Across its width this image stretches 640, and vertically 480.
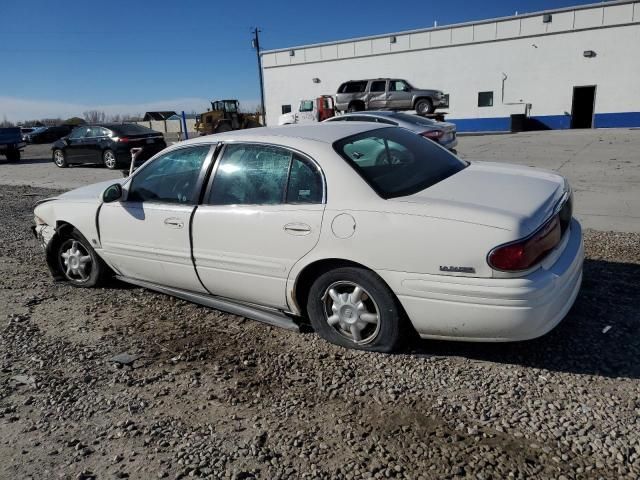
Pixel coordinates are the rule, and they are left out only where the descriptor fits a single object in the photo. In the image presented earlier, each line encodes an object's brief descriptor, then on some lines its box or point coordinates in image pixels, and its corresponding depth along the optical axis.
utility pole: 41.66
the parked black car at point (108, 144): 16.41
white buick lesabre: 2.87
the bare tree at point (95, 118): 96.07
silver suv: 25.45
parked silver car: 11.64
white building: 27.61
